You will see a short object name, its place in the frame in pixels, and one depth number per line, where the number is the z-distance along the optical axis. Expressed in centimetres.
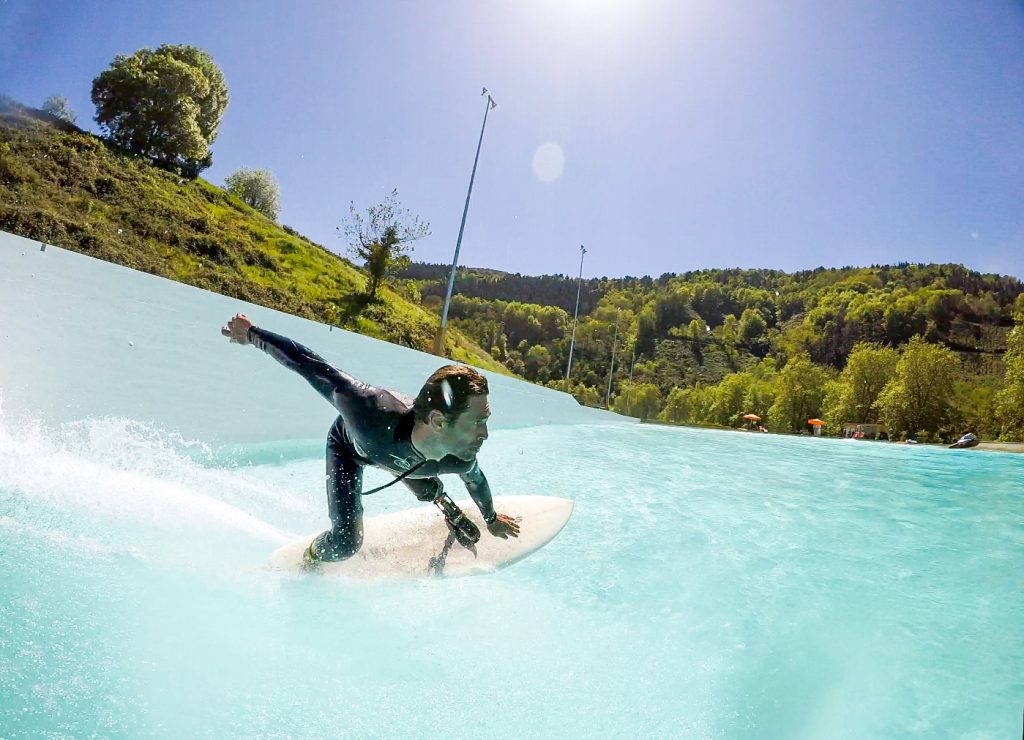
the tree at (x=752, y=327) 9681
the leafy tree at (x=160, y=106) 1892
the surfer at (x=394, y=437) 211
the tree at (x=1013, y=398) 2675
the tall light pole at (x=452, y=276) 1720
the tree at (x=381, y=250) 2267
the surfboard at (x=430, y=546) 283
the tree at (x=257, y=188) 3484
